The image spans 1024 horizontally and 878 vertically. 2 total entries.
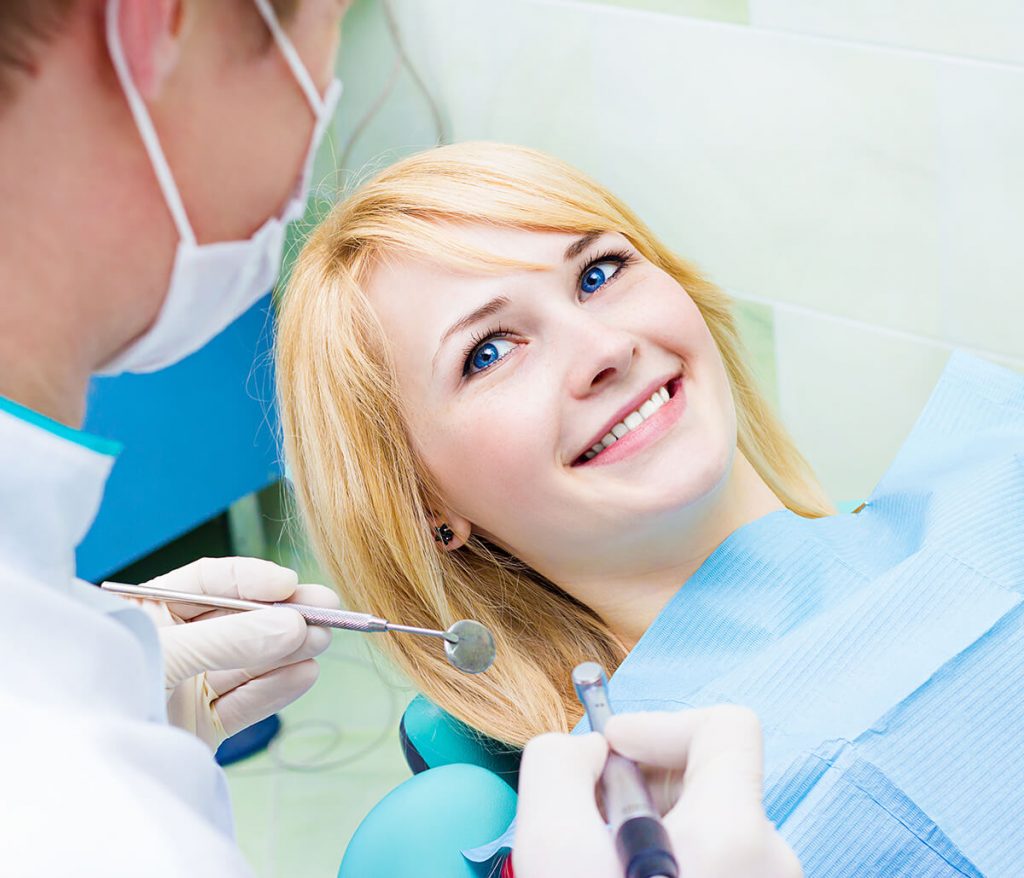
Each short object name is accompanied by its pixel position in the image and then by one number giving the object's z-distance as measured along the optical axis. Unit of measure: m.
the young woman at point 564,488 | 1.31
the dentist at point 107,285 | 0.65
